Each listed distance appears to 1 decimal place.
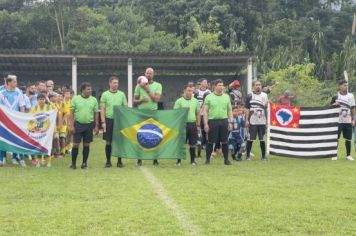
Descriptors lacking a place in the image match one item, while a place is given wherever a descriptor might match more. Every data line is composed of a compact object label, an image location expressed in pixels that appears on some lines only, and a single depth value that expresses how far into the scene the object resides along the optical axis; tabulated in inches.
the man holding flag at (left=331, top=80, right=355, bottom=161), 522.9
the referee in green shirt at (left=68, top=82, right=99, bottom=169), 448.5
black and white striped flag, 523.2
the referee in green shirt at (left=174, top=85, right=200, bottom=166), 484.4
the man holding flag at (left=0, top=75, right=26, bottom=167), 483.0
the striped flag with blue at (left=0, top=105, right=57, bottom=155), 474.9
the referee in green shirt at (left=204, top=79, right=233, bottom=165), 478.3
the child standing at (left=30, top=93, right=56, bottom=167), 485.1
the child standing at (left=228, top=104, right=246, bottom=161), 534.0
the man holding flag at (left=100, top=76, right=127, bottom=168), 465.7
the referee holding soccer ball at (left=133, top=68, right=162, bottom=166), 465.1
